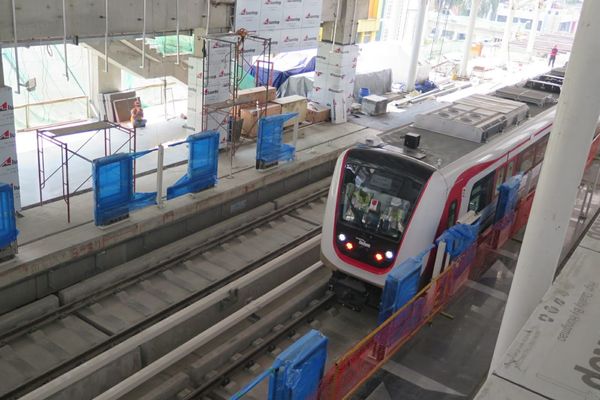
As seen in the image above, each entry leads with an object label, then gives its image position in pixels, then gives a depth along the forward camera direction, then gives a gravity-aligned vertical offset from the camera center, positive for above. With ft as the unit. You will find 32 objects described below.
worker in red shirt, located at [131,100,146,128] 63.21 -15.45
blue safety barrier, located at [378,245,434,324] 30.71 -14.07
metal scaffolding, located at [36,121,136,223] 39.81 -11.10
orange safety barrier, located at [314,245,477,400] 26.66 -16.09
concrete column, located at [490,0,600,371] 21.47 -6.28
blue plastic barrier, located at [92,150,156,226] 37.93 -13.88
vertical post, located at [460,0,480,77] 98.20 -8.30
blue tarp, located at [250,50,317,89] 77.59 -12.20
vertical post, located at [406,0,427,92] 82.90 -8.88
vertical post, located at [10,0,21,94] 38.19 -4.82
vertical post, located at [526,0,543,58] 113.50 -7.07
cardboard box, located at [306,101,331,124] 69.56 -14.83
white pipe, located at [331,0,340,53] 66.84 -5.68
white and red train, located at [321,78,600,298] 33.35 -11.01
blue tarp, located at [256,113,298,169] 51.03 -13.71
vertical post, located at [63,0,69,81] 41.15 -4.86
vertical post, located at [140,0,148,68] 46.68 -5.37
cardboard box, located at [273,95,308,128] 63.77 -13.30
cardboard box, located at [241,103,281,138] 60.44 -13.94
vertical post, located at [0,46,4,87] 39.11 -8.14
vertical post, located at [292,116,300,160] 54.99 -13.80
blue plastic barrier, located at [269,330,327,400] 23.07 -13.85
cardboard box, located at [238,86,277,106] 61.16 -12.23
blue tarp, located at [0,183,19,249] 33.47 -13.96
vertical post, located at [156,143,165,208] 41.38 -14.08
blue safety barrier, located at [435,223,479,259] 34.06 -12.96
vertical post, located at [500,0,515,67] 109.09 -8.55
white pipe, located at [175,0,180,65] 49.62 -4.47
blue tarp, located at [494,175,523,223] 40.81 -12.59
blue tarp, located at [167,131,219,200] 44.29 -14.13
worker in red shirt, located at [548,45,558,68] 112.88 -10.72
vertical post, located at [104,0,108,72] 44.10 -5.03
